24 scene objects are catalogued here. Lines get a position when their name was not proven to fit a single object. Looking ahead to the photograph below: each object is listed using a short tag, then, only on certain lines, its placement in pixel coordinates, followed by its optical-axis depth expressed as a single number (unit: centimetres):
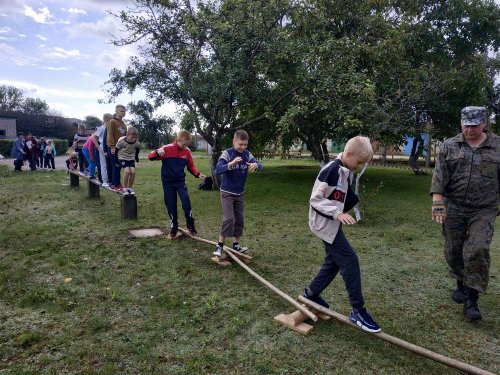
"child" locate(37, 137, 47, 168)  2097
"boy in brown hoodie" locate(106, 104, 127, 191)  881
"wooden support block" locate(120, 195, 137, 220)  817
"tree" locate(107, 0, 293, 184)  1096
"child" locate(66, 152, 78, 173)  1395
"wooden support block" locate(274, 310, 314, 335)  373
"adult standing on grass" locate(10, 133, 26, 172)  1844
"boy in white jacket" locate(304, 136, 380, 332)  344
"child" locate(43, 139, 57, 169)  2013
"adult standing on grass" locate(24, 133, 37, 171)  1894
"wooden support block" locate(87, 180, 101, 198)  1096
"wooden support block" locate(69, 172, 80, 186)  1314
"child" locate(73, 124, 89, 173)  1323
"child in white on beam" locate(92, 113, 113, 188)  956
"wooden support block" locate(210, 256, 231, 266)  561
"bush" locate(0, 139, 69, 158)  3197
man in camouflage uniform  401
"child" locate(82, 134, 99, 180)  1022
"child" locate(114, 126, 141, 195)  835
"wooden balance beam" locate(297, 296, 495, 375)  287
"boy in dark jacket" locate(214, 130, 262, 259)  542
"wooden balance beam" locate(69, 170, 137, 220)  818
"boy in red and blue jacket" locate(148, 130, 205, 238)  650
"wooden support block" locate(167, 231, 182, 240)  683
